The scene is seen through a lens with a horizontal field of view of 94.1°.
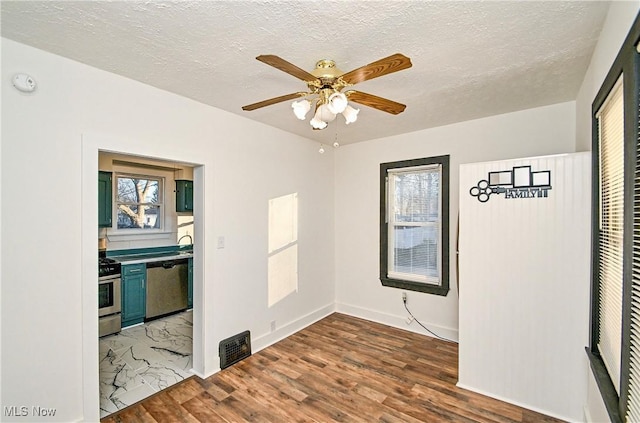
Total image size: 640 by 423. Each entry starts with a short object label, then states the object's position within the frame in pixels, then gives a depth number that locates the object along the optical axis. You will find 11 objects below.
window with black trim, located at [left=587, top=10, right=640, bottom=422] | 1.20
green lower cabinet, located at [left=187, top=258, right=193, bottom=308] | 4.65
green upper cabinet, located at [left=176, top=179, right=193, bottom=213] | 4.89
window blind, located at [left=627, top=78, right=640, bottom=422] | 1.16
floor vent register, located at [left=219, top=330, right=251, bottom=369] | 2.96
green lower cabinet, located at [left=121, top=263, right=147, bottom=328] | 3.97
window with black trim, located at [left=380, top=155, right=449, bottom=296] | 3.68
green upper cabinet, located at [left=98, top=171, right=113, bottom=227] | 3.86
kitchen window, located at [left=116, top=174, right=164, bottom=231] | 4.56
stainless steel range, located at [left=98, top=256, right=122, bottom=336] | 3.70
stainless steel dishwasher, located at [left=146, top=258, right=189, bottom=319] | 4.24
